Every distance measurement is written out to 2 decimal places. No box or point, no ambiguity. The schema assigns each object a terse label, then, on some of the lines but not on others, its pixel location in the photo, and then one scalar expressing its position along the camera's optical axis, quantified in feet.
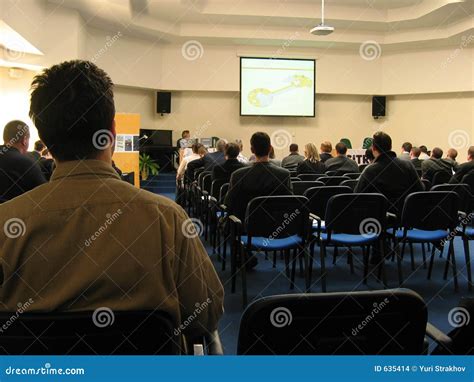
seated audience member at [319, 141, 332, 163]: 25.62
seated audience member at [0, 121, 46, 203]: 10.84
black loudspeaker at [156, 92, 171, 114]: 40.19
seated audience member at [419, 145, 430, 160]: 32.37
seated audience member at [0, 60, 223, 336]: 3.51
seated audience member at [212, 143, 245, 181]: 17.21
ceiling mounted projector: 27.63
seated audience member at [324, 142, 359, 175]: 21.20
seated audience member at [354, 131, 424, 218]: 13.43
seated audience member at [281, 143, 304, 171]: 23.52
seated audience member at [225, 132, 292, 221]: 12.52
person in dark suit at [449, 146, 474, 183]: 18.09
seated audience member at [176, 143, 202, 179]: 26.25
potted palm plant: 36.17
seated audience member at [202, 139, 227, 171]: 21.84
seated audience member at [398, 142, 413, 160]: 28.20
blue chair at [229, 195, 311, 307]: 10.90
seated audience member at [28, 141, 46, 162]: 19.63
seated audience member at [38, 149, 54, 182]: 19.00
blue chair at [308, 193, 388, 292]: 11.38
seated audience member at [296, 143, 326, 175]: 20.16
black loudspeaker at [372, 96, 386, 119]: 42.80
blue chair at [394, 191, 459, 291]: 11.66
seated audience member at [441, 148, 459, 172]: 22.88
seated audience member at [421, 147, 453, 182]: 21.67
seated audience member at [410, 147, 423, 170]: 24.72
